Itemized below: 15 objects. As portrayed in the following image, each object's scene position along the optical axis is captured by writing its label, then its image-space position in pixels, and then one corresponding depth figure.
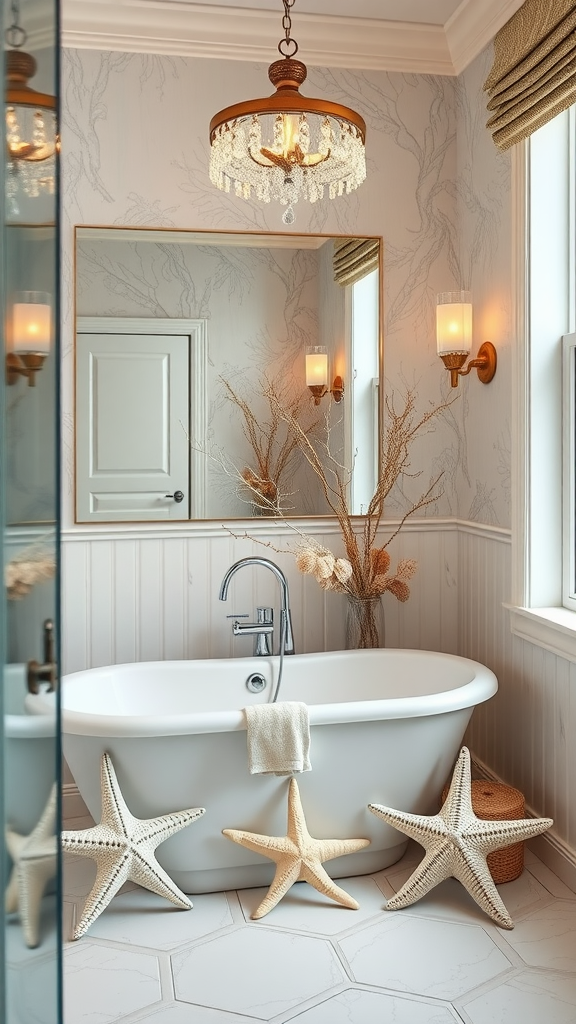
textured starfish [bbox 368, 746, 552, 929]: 2.25
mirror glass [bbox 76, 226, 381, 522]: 2.90
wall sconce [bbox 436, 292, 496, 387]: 2.86
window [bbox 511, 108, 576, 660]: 2.57
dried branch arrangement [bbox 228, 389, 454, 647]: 2.88
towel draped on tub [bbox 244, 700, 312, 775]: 2.23
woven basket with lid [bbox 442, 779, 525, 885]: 2.41
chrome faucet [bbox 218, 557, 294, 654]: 2.81
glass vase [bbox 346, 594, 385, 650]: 2.98
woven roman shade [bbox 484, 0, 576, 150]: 2.20
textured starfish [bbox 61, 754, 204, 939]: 2.22
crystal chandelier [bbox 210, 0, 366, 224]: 1.99
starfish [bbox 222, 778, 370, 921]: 2.28
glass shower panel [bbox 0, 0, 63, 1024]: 0.84
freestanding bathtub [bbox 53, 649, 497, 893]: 2.23
